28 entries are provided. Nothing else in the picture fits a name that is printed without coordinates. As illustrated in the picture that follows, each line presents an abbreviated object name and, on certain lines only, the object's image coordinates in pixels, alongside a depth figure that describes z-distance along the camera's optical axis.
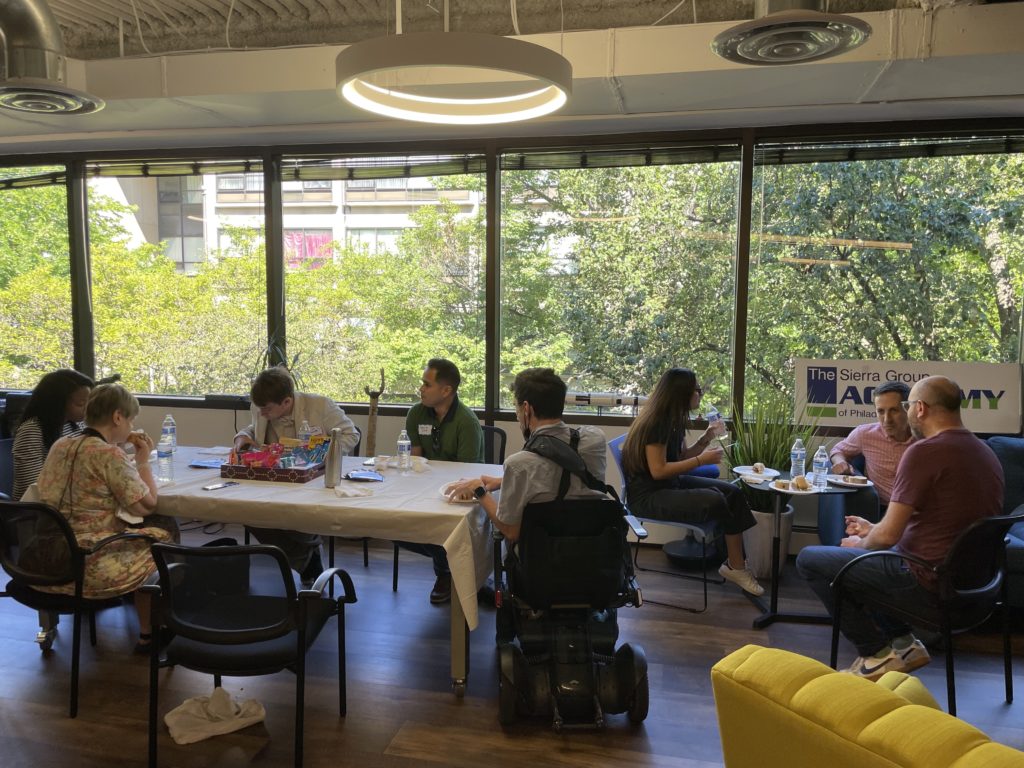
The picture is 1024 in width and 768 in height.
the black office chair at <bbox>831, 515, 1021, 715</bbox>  2.66
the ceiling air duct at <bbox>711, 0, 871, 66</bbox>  2.24
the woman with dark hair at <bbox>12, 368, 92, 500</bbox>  3.44
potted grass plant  4.34
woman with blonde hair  2.80
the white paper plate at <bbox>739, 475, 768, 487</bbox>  3.76
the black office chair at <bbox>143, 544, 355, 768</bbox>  2.27
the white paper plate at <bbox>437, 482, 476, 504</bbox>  2.97
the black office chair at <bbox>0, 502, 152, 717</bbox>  2.66
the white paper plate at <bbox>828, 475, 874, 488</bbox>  3.71
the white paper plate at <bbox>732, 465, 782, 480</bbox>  3.94
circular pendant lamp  1.99
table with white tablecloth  2.83
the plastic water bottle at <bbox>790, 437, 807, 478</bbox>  3.94
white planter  4.32
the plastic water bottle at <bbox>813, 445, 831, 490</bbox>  3.72
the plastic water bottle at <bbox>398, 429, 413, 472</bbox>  3.59
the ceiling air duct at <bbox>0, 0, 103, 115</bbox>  3.05
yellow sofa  1.07
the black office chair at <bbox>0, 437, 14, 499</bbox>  4.00
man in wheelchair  2.63
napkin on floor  2.64
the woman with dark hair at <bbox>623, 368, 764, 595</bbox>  3.86
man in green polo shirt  3.84
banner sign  4.57
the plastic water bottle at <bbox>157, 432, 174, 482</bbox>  3.35
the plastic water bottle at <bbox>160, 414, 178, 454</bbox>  3.74
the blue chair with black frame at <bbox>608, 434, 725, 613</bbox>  3.86
